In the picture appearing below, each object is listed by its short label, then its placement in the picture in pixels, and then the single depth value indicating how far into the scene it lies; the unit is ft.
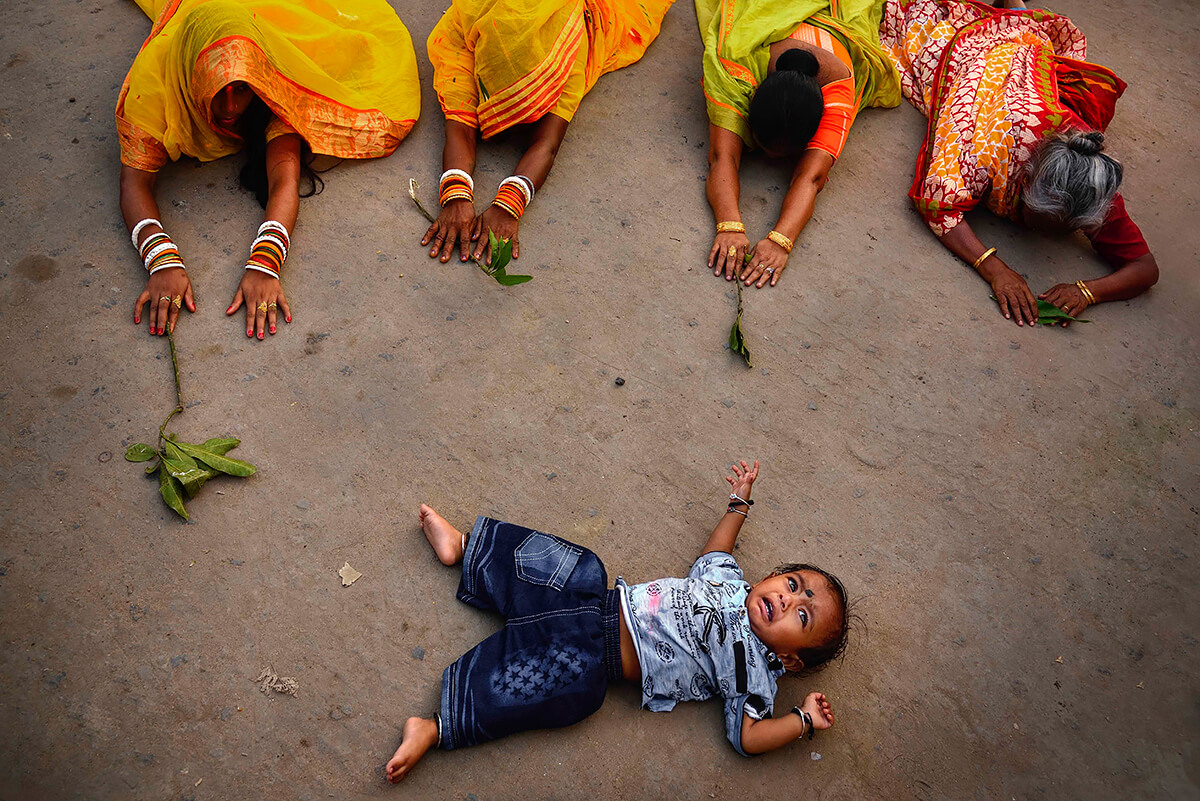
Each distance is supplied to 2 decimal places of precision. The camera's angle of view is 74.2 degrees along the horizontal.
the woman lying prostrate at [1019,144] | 9.98
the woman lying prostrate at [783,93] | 10.07
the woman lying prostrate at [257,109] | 8.86
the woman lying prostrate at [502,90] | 9.79
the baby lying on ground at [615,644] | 6.46
